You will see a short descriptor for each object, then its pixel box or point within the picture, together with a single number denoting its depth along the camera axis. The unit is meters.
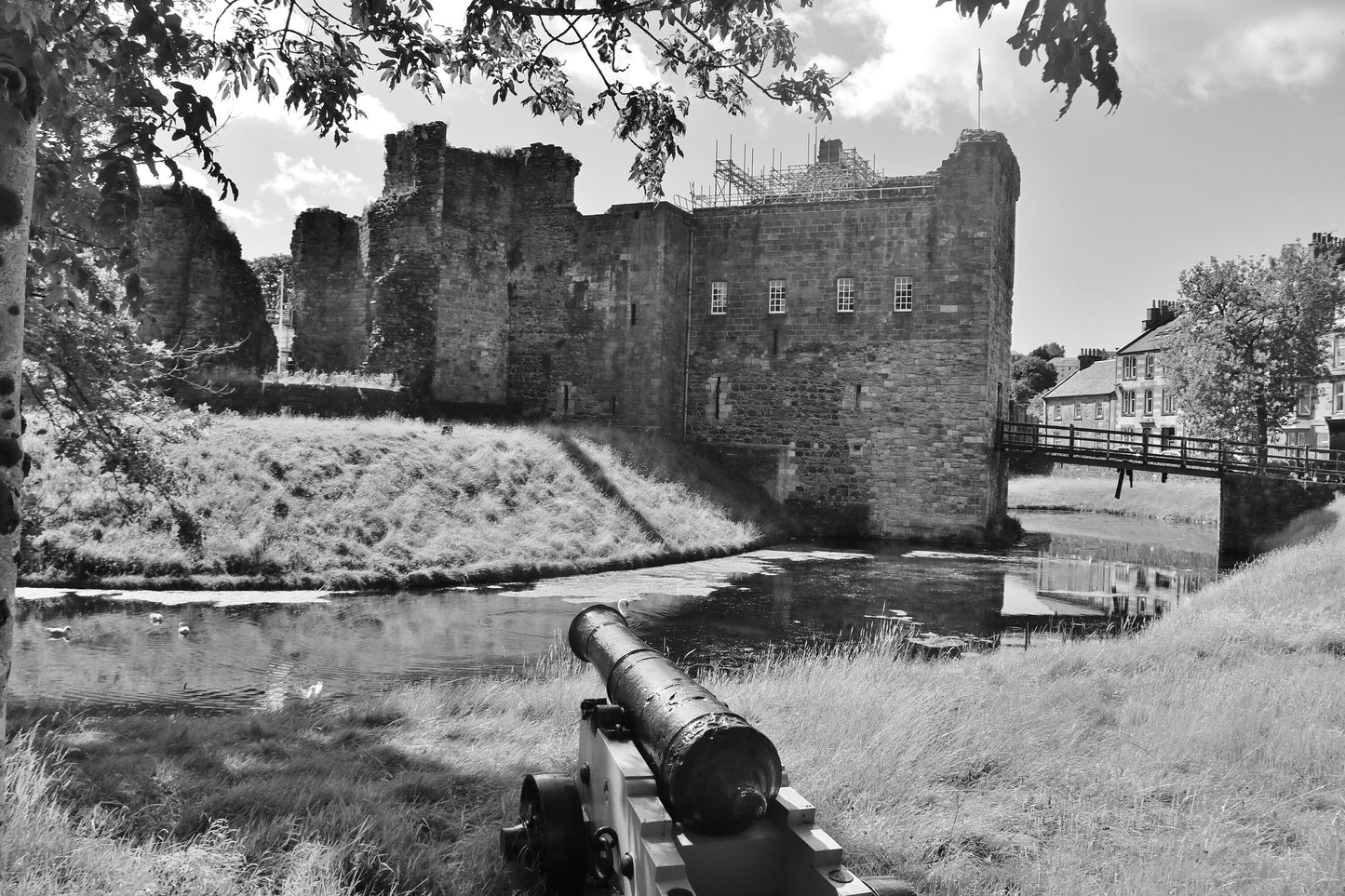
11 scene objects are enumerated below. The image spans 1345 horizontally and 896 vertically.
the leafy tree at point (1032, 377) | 75.94
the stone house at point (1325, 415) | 41.81
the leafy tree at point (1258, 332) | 27.92
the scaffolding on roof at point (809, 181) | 30.69
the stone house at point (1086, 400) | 59.34
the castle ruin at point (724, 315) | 26.02
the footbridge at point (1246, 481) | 23.22
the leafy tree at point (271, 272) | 33.83
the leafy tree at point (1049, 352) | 82.62
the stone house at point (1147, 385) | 52.97
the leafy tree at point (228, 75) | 2.80
